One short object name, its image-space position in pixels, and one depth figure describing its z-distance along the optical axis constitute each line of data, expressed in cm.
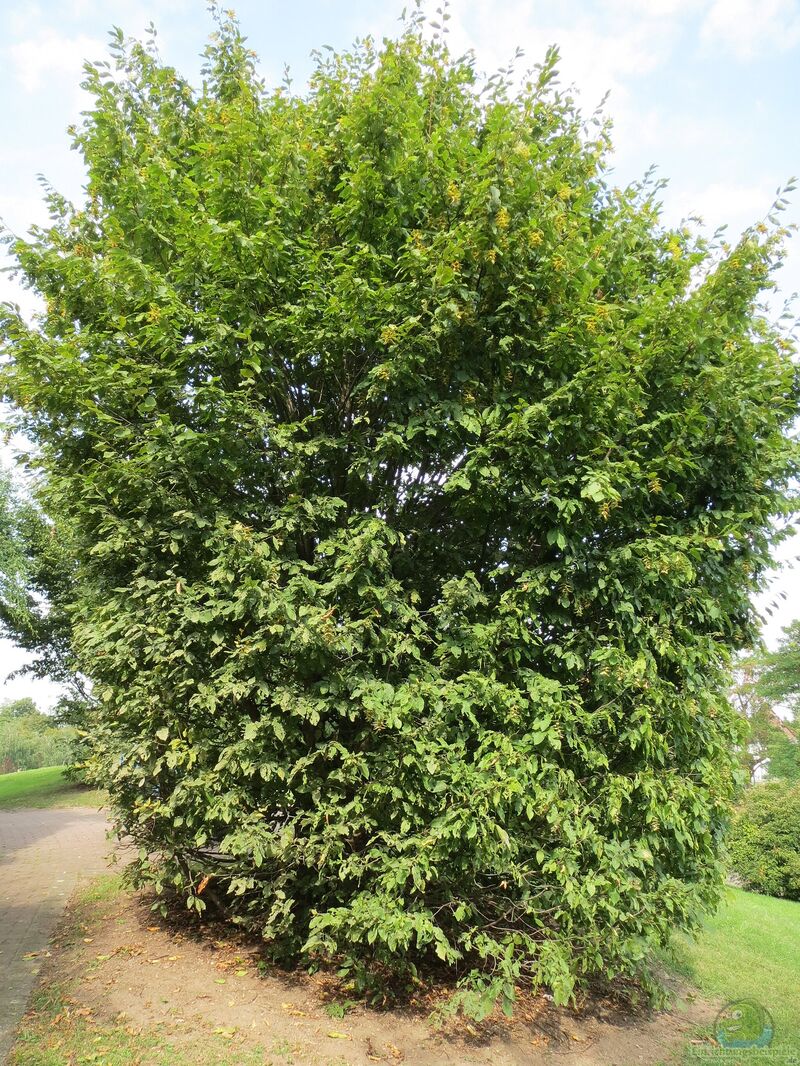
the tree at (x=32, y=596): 1653
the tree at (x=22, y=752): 7288
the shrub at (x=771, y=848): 1343
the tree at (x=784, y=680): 3372
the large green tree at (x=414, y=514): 397
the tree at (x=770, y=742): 2948
